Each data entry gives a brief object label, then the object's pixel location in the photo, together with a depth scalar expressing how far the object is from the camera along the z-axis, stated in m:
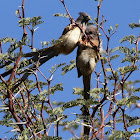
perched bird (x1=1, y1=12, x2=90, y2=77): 7.96
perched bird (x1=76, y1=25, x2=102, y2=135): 7.89
